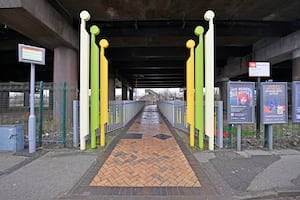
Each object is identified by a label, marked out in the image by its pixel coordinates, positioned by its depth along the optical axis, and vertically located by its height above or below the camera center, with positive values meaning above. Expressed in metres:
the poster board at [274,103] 6.23 -0.05
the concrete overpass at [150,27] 9.16 +3.88
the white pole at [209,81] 5.98 +0.56
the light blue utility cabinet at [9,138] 6.13 -1.02
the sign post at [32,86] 5.93 +0.42
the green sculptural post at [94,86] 6.24 +0.44
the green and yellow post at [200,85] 6.25 +0.47
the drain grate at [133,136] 8.16 -1.31
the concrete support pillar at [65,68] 11.95 +1.82
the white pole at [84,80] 6.04 +0.59
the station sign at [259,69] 6.63 +0.97
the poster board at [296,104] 6.38 -0.08
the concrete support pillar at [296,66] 12.62 +2.12
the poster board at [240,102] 6.06 -0.02
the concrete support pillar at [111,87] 24.33 +1.59
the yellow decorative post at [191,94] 6.54 +0.22
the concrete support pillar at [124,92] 35.97 +1.49
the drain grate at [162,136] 7.96 -1.31
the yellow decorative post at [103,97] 6.62 +0.13
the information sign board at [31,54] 5.77 +1.26
